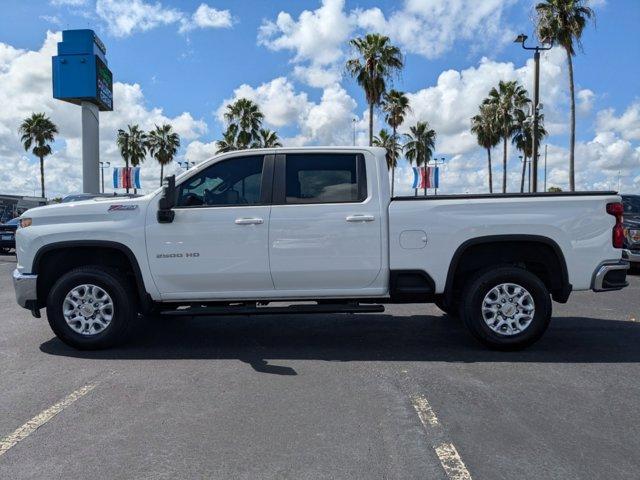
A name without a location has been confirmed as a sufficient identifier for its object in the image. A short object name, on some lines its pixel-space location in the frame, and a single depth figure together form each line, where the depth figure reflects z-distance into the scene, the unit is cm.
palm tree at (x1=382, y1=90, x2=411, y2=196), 4128
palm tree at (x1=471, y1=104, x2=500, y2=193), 4391
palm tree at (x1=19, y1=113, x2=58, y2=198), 5097
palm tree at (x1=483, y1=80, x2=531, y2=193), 4275
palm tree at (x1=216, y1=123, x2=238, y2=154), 4700
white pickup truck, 550
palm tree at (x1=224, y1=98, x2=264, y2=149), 4619
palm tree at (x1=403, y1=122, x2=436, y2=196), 5547
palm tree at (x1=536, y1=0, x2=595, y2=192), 2388
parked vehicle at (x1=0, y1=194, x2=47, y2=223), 3331
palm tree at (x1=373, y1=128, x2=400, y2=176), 4809
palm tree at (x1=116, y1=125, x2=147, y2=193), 5731
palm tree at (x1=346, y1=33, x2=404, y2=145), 3012
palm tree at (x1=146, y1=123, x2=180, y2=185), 5709
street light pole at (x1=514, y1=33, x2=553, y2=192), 2086
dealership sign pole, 2966
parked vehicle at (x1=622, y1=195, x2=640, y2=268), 1180
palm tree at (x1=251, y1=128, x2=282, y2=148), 4694
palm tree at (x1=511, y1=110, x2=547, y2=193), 4406
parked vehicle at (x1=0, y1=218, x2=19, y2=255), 2016
